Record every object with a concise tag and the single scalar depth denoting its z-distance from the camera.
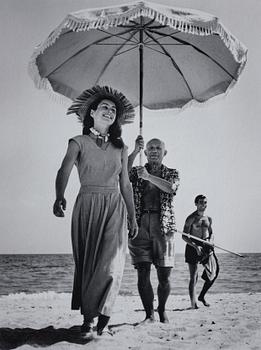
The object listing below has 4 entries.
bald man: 3.83
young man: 5.36
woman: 3.15
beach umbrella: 4.22
